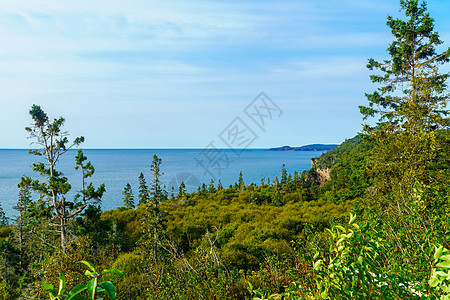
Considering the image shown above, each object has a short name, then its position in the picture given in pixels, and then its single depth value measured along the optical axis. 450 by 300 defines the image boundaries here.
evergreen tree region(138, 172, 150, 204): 44.49
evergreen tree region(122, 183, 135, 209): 46.49
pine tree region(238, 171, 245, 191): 54.88
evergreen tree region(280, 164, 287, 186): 56.39
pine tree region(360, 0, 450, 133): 16.83
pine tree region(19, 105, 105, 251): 17.17
